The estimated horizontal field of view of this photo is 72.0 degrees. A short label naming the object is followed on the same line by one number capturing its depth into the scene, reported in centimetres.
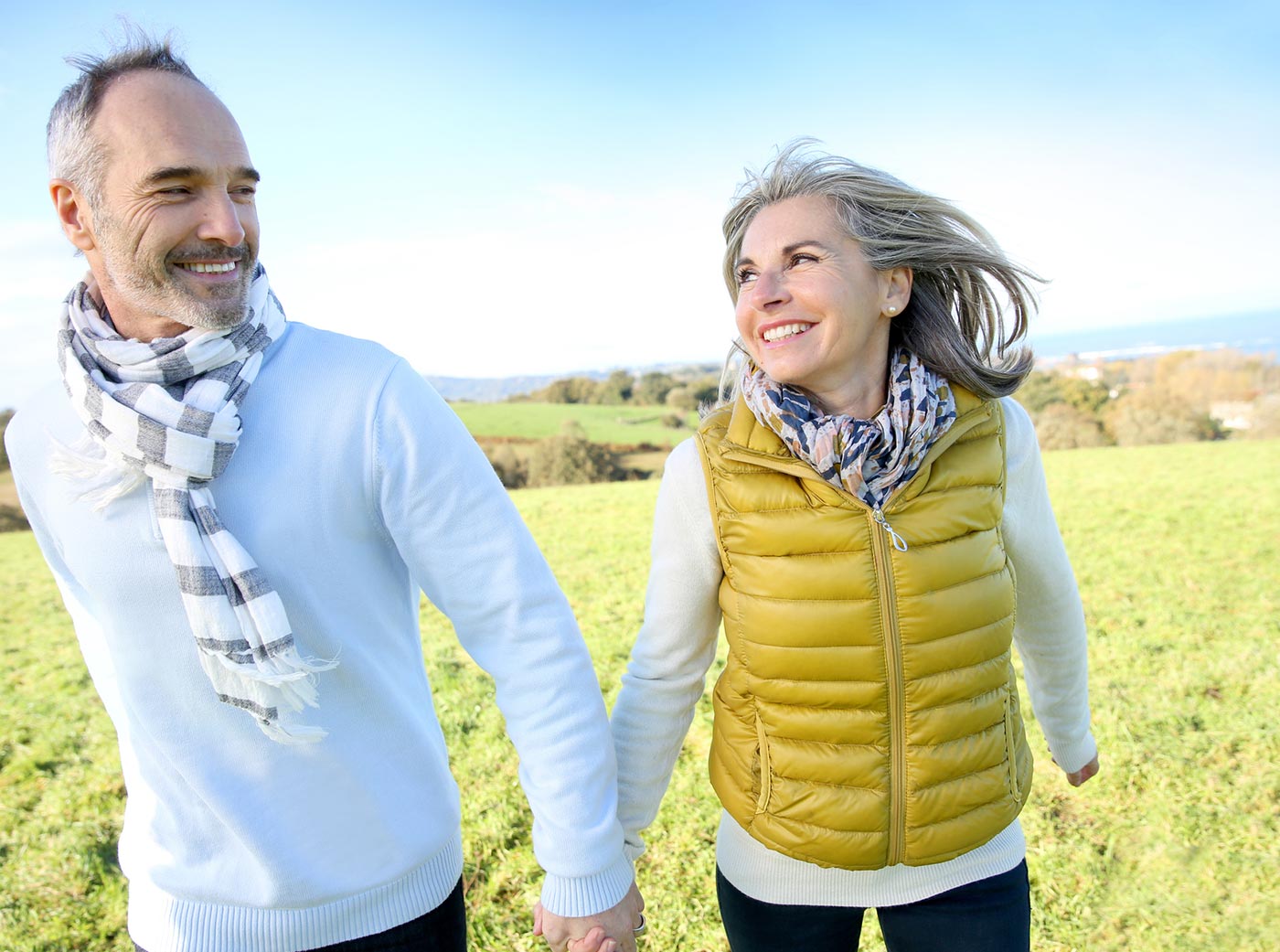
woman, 168
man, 147
